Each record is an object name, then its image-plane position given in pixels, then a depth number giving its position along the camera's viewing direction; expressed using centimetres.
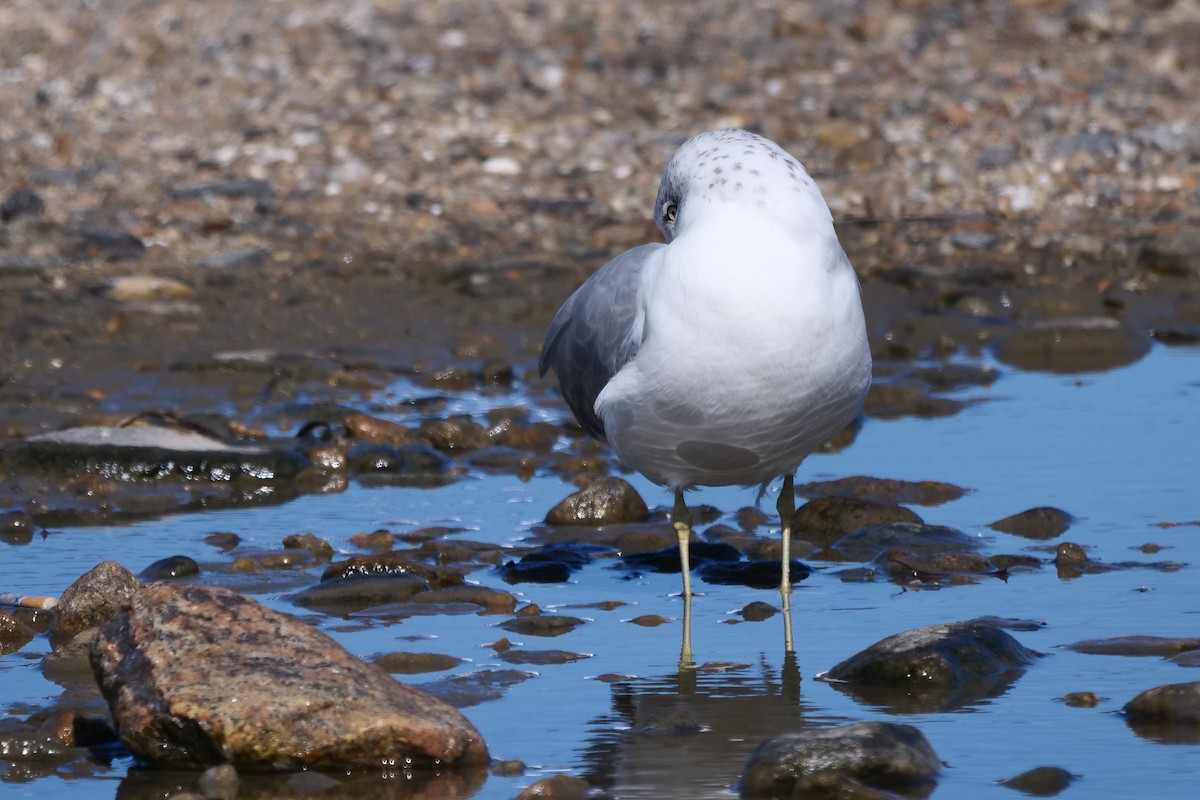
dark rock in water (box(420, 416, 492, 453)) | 1521
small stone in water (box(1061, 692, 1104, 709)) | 845
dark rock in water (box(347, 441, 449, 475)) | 1454
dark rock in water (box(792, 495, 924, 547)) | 1220
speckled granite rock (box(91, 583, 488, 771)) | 774
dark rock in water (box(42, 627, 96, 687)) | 930
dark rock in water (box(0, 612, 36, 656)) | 1004
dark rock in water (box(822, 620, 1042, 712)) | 871
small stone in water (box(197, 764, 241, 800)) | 752
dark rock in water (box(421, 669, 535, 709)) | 880
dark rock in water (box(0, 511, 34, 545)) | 1255
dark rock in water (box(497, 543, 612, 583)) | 1144
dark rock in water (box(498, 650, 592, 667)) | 946
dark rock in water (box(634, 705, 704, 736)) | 832
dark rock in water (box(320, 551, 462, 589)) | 1112
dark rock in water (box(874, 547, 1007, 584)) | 1096
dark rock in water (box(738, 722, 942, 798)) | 736
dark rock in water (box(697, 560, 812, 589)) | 1133
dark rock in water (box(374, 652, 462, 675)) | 935
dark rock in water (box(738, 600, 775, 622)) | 1048
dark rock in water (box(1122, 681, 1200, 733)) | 805
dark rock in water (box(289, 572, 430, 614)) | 1074
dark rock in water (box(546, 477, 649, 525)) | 1281
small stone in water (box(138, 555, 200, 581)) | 1140
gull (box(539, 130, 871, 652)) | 935
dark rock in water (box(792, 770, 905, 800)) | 722
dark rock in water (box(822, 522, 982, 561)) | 1156
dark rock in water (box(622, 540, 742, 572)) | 1185
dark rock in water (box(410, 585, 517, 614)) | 1061
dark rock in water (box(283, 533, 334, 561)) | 1204
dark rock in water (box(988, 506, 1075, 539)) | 1204
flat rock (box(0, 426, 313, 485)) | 1395
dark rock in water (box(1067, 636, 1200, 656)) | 920
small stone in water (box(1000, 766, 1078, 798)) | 732
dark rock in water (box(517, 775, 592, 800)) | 732
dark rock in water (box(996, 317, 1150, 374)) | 1789
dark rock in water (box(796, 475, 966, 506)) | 1316
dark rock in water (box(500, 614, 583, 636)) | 1007
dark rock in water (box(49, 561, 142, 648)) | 1003
